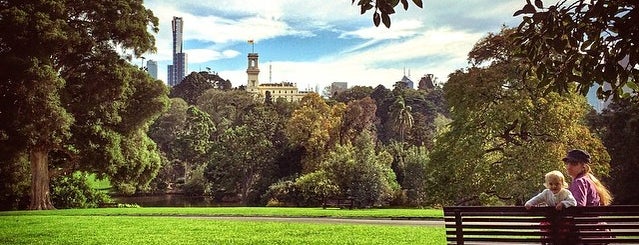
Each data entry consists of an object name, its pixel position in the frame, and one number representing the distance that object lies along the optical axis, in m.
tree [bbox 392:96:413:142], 53.66
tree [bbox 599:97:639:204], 27.62
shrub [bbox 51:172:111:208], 30.69
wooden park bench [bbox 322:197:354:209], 29.41
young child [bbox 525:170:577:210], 5.77
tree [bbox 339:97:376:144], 46.25
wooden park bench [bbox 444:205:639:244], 5.41
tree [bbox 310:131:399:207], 31.45
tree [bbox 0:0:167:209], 23.69
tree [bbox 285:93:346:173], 42.75
